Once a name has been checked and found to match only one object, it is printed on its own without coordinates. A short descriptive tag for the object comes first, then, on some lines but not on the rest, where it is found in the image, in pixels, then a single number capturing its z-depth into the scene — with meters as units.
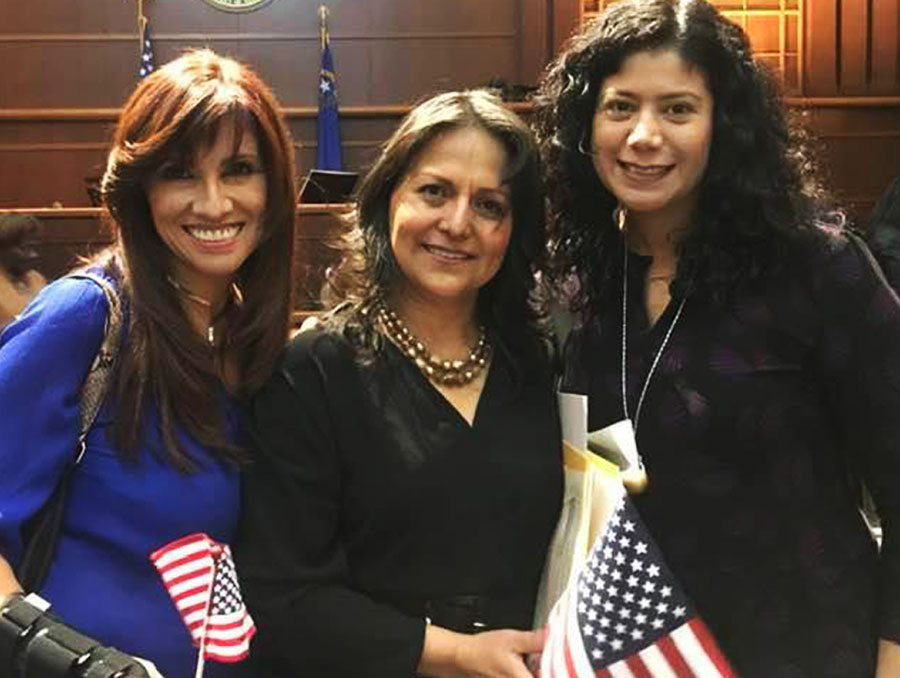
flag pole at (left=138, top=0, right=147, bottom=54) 7.79
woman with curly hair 1.50
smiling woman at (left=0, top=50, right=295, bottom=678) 1.39
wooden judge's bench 5.55
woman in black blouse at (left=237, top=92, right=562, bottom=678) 1.37
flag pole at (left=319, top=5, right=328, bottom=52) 7.88
